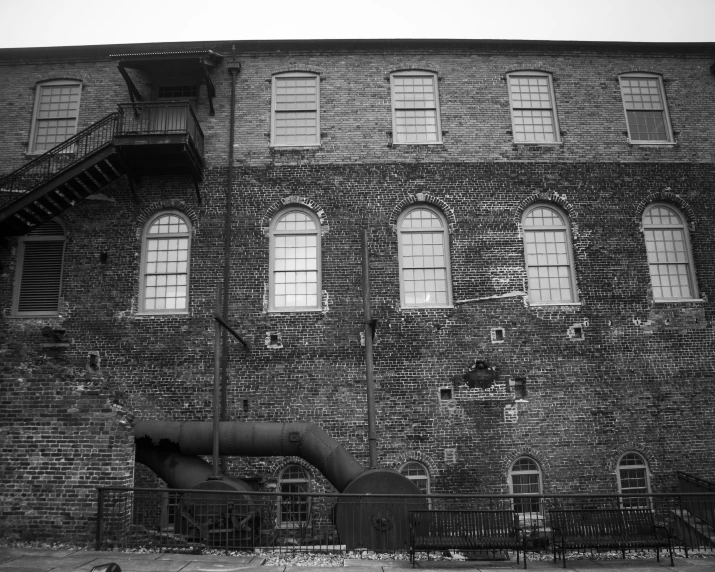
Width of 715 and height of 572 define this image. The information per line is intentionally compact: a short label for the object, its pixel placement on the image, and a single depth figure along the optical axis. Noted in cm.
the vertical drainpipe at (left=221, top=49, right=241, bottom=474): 1310
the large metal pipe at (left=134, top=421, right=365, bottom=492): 1147
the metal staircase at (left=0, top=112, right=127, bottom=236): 1259
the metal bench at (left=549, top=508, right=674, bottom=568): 923
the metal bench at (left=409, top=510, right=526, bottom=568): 920
